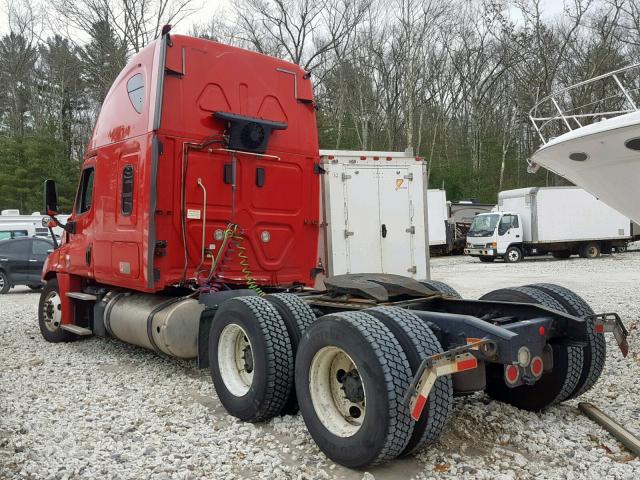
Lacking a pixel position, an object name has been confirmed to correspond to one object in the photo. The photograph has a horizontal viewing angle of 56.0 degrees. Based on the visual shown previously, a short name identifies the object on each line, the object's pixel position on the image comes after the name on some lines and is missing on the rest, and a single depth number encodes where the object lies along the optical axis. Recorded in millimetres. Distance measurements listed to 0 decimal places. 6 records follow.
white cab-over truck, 24219
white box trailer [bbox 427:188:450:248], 25688
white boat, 7441
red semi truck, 3508
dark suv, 15938
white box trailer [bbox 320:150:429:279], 9391
